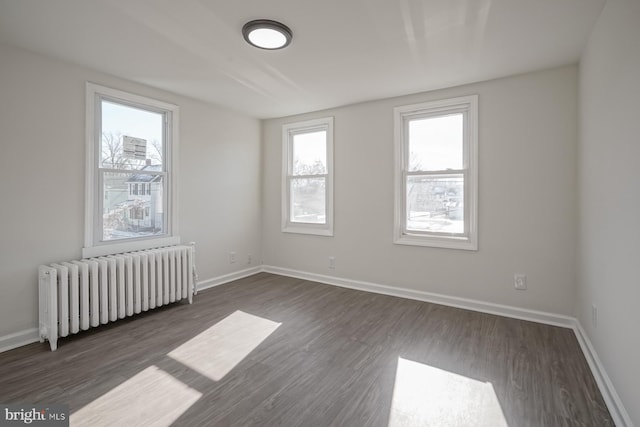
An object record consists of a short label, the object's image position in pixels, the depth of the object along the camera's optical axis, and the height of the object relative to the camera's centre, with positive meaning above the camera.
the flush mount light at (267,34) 2.30 +1.36
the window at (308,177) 4.62 +0.54
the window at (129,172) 3.18 +0.43
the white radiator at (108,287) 2.68 -0.74
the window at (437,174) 3.58 +0.48
